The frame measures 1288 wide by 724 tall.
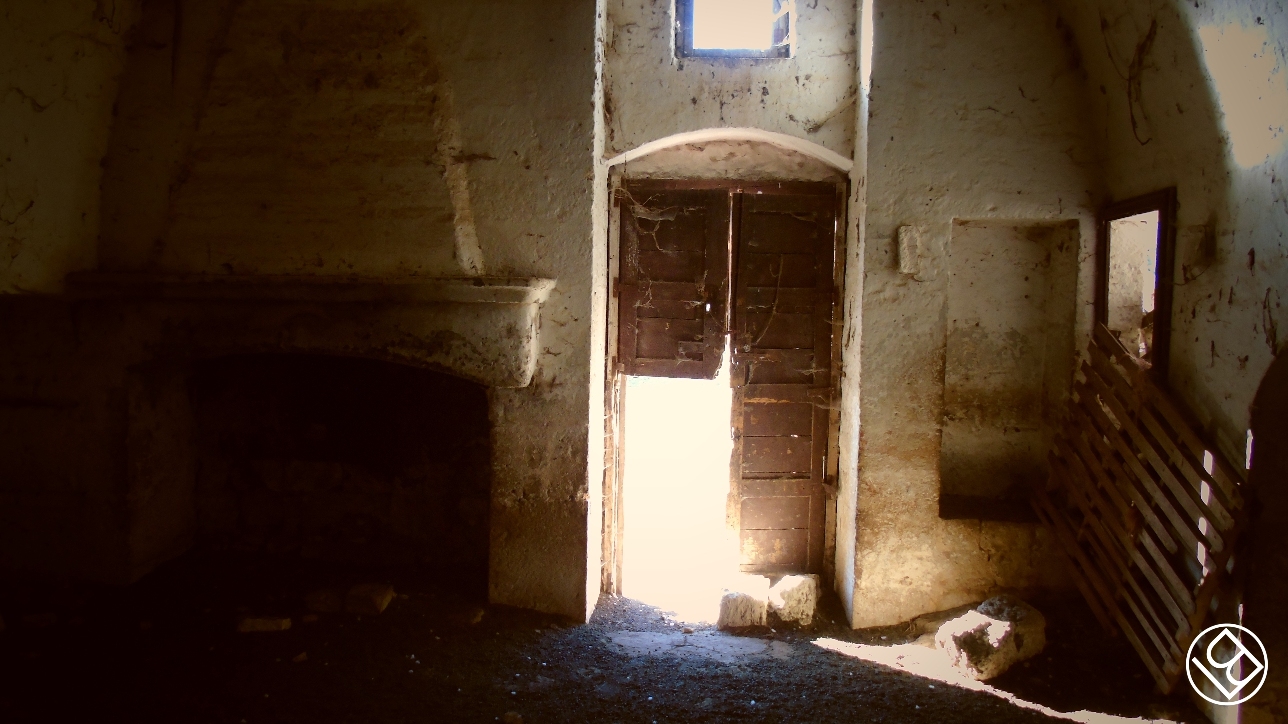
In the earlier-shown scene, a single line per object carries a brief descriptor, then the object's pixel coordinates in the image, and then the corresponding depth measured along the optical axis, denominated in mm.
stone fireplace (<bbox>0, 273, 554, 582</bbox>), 3695
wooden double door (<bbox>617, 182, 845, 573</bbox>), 4383
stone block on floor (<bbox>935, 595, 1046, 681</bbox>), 3496
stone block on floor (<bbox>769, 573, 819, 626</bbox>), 4129
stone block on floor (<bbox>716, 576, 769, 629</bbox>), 4117
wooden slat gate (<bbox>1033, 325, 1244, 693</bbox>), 2984
